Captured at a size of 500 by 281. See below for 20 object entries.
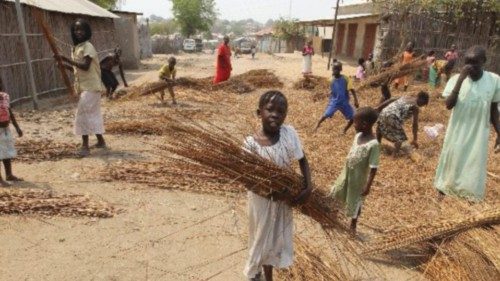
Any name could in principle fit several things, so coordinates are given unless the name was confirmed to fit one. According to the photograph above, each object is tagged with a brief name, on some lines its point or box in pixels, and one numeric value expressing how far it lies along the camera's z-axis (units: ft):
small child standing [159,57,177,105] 30.16
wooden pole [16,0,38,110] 28.07
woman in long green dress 11.77
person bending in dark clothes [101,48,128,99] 31.76
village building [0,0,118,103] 28.73
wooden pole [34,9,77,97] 15.89
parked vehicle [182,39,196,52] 134.71
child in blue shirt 22.99
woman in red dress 38.53
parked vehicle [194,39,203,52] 141.18
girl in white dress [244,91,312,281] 8.00
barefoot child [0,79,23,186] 14.34
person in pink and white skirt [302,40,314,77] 44.47
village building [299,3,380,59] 75.31
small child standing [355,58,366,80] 38.14
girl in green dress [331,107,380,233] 11.34
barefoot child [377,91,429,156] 19.01
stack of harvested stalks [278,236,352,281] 9.35
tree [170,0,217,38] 172.76
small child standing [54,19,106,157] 16.97
